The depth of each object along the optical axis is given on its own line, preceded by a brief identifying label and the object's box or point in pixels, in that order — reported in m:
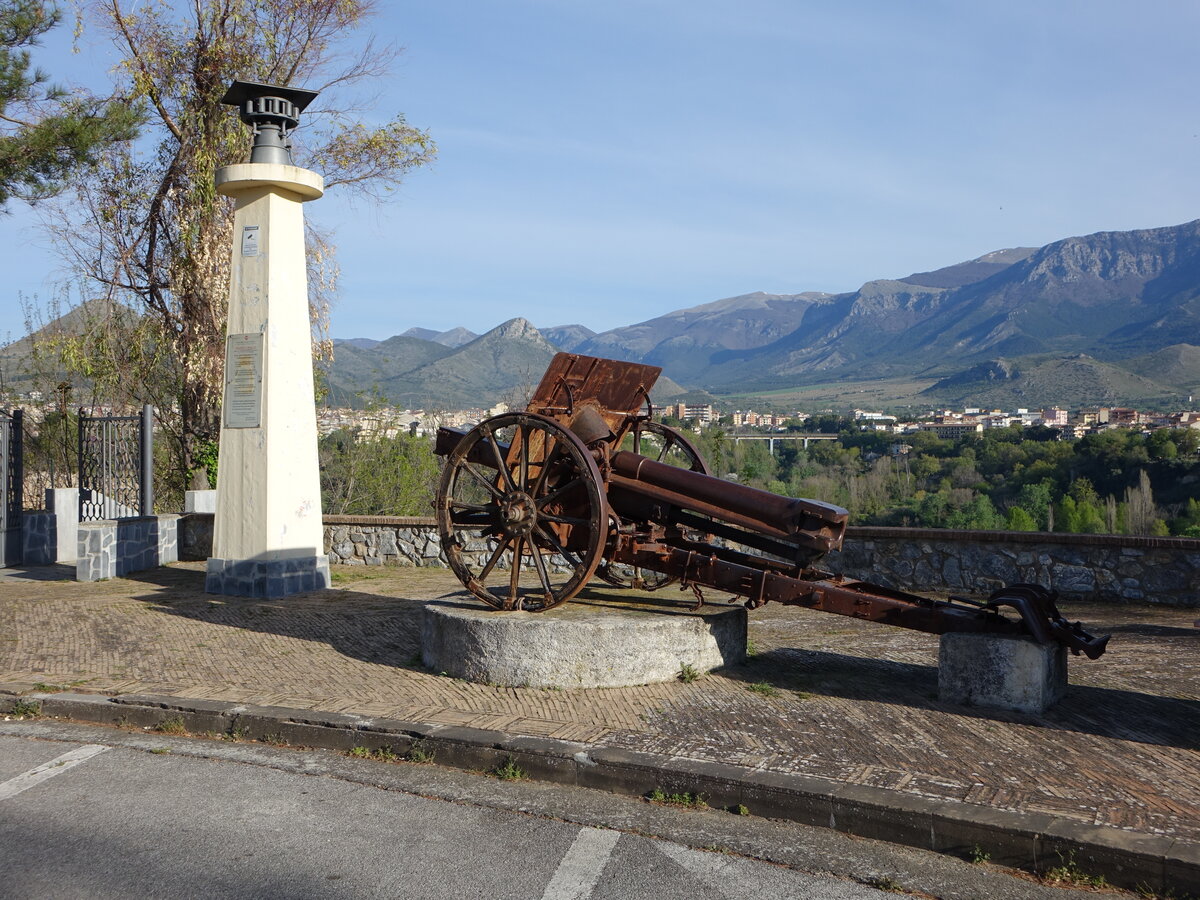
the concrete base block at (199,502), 14.16
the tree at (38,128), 11.28
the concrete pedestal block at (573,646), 6.46
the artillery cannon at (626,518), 6.29
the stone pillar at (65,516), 13.93
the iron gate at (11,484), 13.09
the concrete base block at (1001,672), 5.92
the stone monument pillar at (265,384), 10.30
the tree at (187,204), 15.82
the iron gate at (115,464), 12.73
